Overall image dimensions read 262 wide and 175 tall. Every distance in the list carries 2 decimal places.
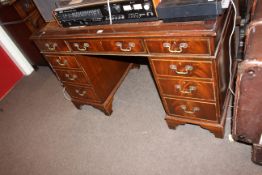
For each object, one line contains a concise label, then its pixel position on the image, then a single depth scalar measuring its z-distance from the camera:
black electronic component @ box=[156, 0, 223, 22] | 0.95
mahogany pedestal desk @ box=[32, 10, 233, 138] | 1.04
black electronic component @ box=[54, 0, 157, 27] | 1.12
